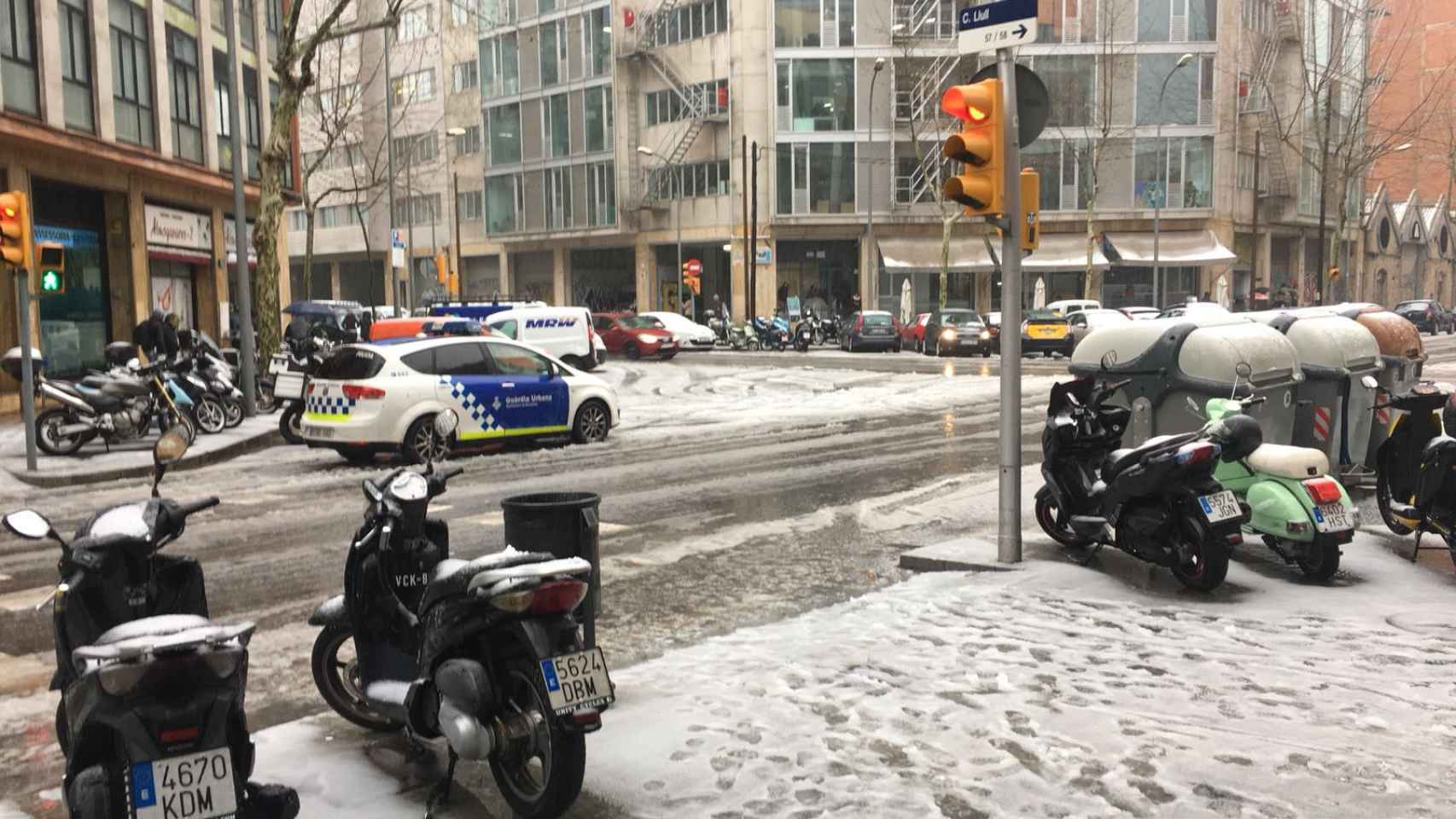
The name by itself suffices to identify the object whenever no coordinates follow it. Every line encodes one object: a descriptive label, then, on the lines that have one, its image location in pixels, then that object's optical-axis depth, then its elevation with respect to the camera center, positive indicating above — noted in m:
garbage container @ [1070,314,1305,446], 9.52 -0.41
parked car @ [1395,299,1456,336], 52.88 +0.11
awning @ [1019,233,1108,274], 50.62 +2.78
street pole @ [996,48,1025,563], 7.42 -0.06
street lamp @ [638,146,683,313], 53.97 +5.41
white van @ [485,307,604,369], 27.33 -0.10
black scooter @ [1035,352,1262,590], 6.96 -1.06
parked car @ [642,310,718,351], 39.88 -0.28
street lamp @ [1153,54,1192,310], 46.88 +5.35
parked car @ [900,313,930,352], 38.41 -0.40
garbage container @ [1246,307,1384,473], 10.50 -0.58
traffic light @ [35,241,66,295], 13.88 +0.76
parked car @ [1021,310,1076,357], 33.66 -0.41
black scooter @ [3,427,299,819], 3.04 -1.03
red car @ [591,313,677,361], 35.94 -0.37
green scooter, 7.24 -1.16
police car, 13.66 -0.82
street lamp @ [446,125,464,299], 60.18 +5.67
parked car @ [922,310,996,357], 35.47 -0.41
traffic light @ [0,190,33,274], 13.09 +1.13
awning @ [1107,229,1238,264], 50.53 +3.01
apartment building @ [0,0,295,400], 20.73 +3.43
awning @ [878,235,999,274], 51.19 +2.94
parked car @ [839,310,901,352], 38.88 -0.35
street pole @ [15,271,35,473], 13.30 -0.42
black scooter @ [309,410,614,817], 3.82 -1.11
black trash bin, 5.84 -0.98
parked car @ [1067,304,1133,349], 33.06 -0.01
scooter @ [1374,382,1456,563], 7.59 -1.03
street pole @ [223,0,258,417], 18.42 +1.49
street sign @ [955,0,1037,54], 7.24 +1.84
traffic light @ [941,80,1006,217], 7.21 +1.07
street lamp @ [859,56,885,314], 50.00 +3.88
